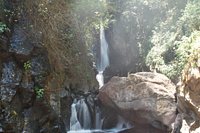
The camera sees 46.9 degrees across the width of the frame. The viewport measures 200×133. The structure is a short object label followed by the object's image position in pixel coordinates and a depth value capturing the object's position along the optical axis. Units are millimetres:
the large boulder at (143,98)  8487
